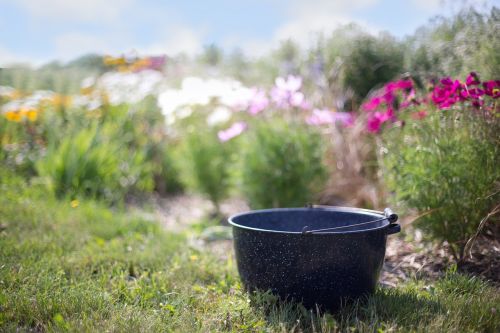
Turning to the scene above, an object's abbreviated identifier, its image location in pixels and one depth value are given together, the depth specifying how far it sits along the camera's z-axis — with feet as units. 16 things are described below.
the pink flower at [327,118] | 12.34
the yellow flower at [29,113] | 16.63
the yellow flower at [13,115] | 16.24
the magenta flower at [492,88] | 7.85
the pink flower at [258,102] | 13.41
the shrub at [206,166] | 15.15
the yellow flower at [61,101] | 19.27
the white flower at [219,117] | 15.52
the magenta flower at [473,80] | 8.19
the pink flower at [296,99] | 12.40
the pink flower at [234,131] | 13.76
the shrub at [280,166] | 12.48
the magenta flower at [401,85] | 9.50
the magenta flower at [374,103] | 10.15
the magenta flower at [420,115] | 9.40
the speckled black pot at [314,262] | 6.49
